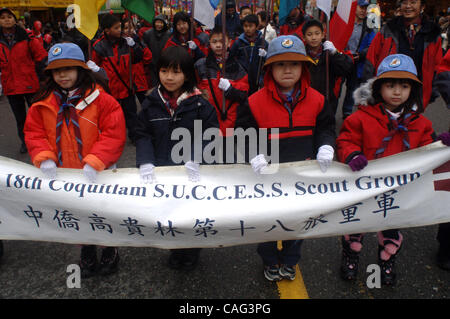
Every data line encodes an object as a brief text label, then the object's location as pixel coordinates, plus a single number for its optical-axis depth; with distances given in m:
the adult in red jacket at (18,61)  4.61
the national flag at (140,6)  3.72
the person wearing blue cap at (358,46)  5.83
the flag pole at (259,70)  4.60
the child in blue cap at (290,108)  2.27
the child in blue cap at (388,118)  2.24
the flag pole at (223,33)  3.09
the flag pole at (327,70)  3.31
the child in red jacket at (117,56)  4.70
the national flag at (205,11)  3.80
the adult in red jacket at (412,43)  3.58
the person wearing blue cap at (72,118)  2.26
